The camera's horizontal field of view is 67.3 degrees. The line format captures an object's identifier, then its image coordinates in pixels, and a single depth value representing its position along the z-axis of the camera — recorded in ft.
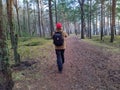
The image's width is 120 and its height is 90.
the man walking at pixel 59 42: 12.23
